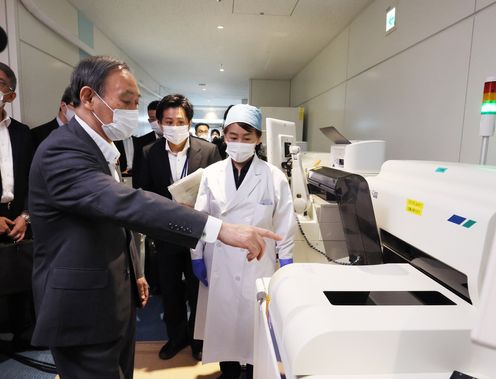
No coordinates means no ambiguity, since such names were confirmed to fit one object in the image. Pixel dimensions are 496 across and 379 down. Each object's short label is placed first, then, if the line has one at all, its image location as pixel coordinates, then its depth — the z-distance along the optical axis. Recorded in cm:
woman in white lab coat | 144
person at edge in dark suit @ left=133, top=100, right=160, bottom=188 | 296
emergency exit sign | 257
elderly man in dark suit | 81
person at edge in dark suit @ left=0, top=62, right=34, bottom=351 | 181
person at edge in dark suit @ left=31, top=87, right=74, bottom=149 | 223
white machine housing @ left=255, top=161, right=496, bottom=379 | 55
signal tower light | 103
